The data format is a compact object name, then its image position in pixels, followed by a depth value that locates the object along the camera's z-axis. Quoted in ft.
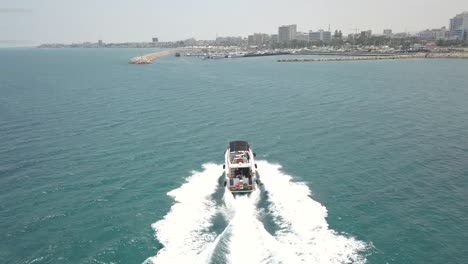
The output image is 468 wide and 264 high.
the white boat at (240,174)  115.75
